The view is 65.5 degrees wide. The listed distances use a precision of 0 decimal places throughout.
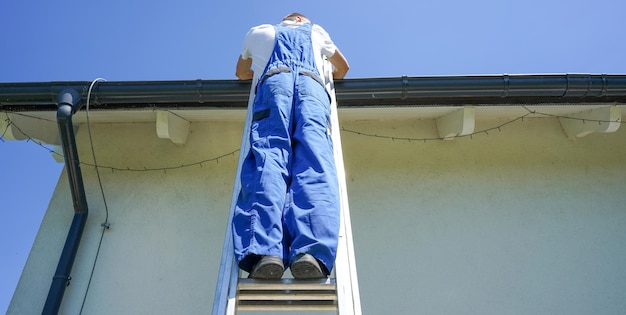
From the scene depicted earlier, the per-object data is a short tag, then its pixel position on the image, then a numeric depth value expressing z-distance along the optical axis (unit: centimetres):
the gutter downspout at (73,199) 353
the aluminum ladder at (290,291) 173
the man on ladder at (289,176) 173
